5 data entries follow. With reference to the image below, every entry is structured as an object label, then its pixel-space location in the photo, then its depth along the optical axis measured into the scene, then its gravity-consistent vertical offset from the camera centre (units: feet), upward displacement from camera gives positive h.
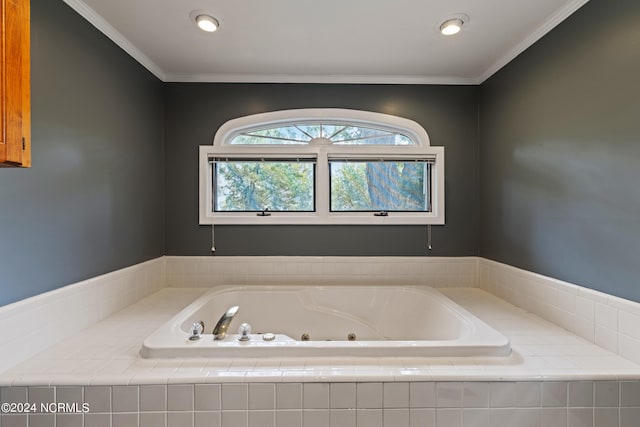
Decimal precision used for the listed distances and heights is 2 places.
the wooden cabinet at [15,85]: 2.55 +1.17
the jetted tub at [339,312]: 5.67 -2.16
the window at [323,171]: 7.37 +1.12
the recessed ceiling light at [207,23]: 5.02 +3.35
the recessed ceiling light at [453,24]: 5.06 +3.37
